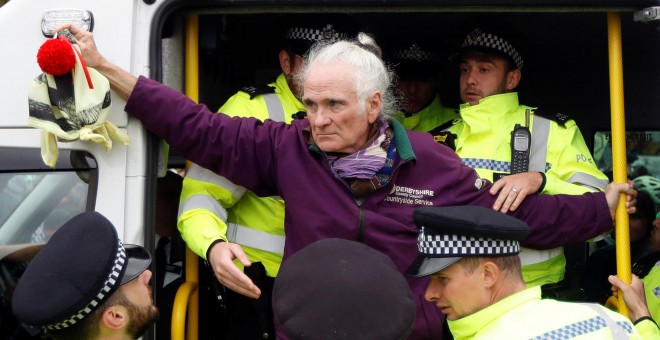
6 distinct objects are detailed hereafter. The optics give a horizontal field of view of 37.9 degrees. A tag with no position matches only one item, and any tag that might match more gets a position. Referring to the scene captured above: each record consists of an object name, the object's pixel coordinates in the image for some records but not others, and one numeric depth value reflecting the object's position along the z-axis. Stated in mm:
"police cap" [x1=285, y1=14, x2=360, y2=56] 3516
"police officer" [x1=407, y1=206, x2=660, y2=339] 2057
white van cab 2797
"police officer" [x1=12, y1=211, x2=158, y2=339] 2209
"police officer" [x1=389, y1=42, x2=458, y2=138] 4043
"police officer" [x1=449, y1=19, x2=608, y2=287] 3316
